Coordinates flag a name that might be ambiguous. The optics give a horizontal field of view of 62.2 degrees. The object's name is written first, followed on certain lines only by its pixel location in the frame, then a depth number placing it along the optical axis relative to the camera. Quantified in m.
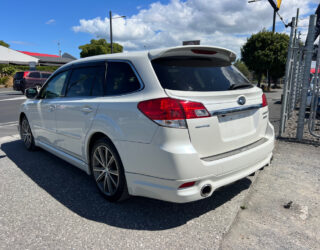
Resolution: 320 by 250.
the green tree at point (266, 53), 28.86
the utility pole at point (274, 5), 10.71
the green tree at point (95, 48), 51.84
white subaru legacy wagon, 2.39
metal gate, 5.55
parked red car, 20.60
